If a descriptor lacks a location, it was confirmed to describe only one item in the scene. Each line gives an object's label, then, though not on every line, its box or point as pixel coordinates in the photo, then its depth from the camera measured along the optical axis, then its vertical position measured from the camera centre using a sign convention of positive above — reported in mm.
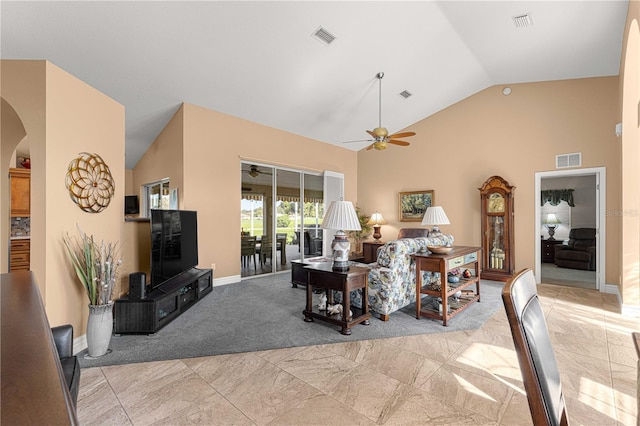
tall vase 2506 -1000
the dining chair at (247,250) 5480 -694
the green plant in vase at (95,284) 2512 -623
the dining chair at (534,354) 723 -374
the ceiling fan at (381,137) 4391 +1146
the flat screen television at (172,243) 3279 -377
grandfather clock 5223 -290
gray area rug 2635 -1223
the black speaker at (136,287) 3004 -753
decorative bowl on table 3420 -427
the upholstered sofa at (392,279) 3301 -763
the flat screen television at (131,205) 6535 +181
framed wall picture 6418 +190
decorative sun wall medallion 2641 +291
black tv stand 2939 -1002
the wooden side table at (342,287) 2961 -771
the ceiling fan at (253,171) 5578 +790
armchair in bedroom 6270 -848
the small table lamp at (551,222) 7414 -246
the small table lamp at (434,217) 4039 -63
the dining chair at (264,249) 5762 -707
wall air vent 4863 +874
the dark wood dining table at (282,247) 6047 -713
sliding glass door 5574 -79
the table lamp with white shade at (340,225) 3004 -125
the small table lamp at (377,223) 6875 -243
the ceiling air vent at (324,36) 3725 +2287
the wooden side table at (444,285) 3246 -891
